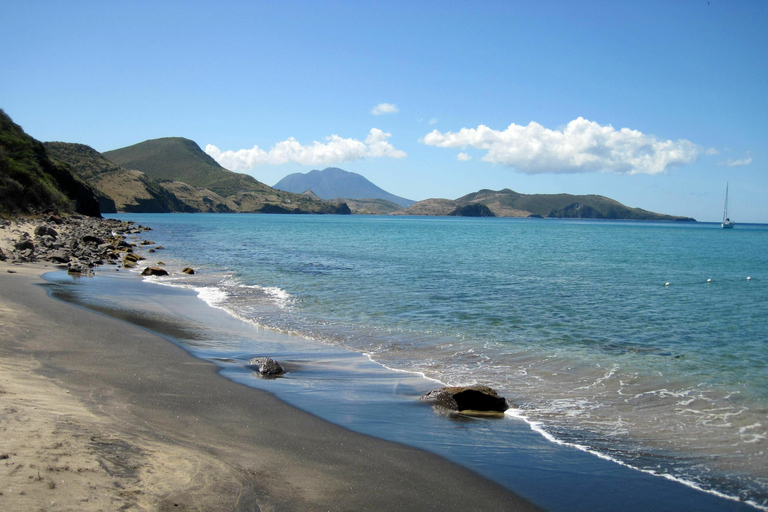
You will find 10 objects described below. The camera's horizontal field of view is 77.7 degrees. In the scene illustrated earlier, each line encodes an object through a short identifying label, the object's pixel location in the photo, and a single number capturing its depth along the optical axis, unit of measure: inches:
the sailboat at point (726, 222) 7167.8
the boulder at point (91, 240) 1400.8
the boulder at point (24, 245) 1026.7
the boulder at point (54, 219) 1873.8
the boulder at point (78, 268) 903.1
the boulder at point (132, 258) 1177.7
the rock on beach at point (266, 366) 379.2
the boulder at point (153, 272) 990.0
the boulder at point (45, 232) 1318.9
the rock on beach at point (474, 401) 325.4
